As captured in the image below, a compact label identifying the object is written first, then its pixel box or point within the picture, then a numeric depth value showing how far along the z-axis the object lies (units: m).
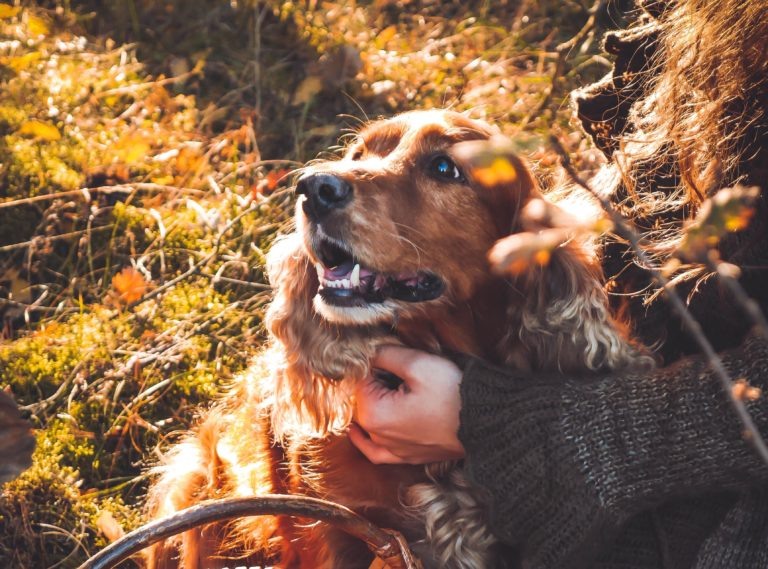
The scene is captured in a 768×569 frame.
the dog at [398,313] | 1.89
